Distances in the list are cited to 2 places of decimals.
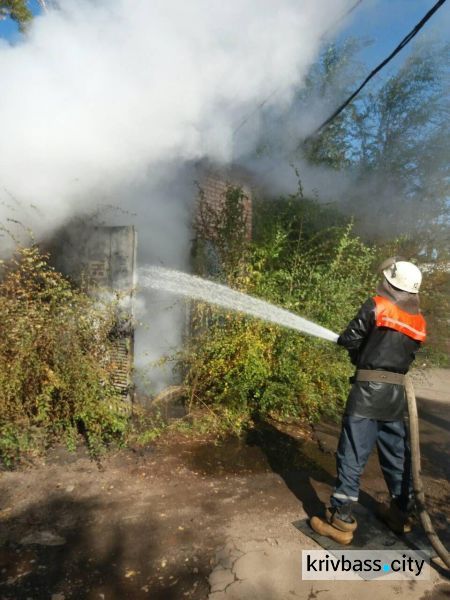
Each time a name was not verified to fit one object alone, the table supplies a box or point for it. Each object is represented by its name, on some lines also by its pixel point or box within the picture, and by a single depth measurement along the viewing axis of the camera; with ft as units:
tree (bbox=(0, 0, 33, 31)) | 13.67
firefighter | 8.87
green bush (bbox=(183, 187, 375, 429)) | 15.52
